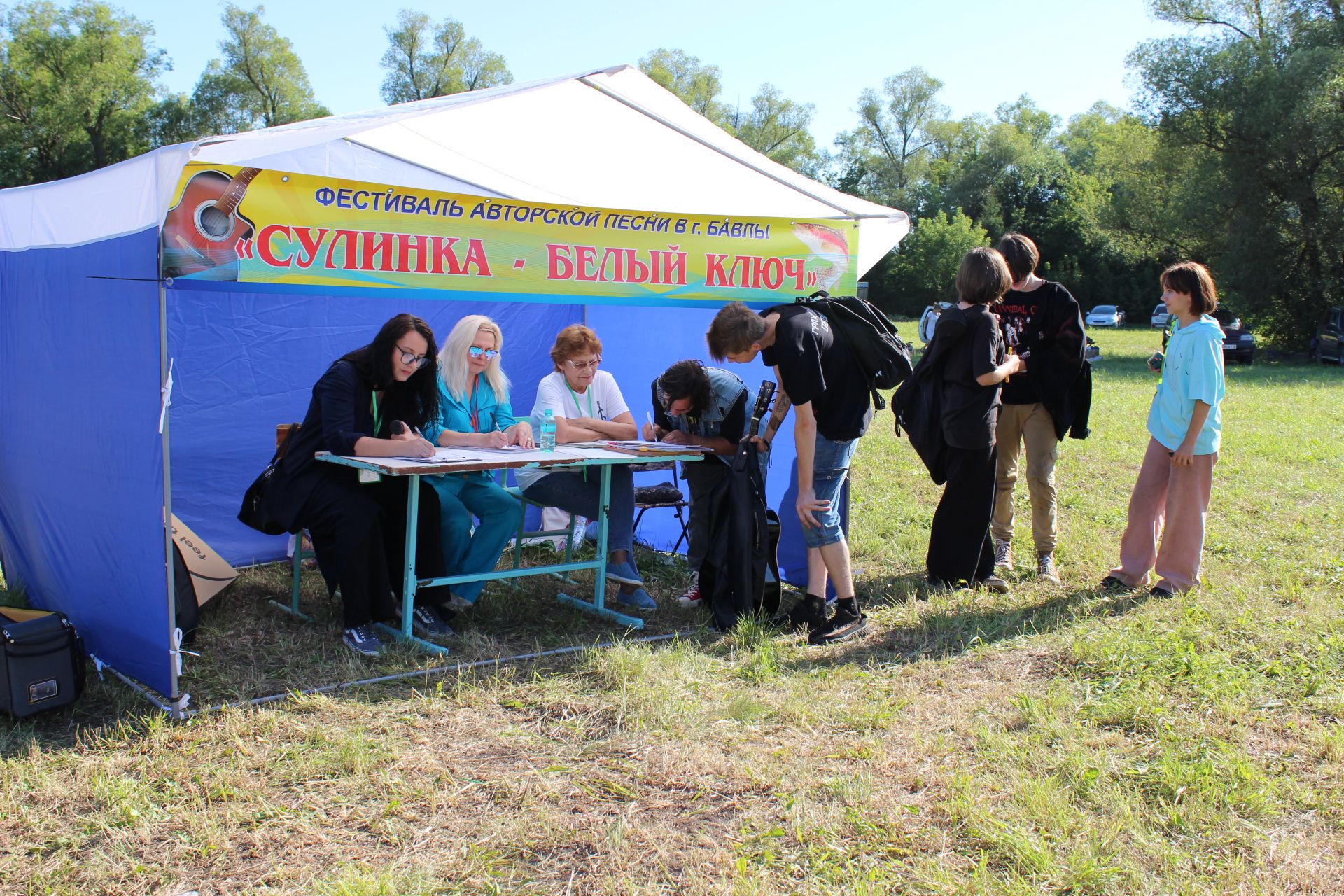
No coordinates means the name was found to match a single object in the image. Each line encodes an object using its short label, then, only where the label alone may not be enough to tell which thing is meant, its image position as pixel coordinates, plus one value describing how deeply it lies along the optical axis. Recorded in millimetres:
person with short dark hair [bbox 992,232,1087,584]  4996
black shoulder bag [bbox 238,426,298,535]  4188
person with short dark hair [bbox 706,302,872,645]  4020
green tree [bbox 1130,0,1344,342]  22078
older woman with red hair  5016
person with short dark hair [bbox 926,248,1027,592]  4664
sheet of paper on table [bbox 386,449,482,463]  4105
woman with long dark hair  4125
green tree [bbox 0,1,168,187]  35031
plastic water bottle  4594
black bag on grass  3289
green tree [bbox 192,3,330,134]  39969
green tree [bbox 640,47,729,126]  47719
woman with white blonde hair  4664
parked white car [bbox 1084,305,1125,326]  43469
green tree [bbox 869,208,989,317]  46812
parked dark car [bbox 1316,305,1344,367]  20844
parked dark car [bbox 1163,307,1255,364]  22922
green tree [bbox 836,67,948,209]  61781
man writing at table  4637
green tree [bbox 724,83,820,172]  51812
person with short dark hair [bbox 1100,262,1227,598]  4609
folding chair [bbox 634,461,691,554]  5508
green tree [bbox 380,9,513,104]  43625
